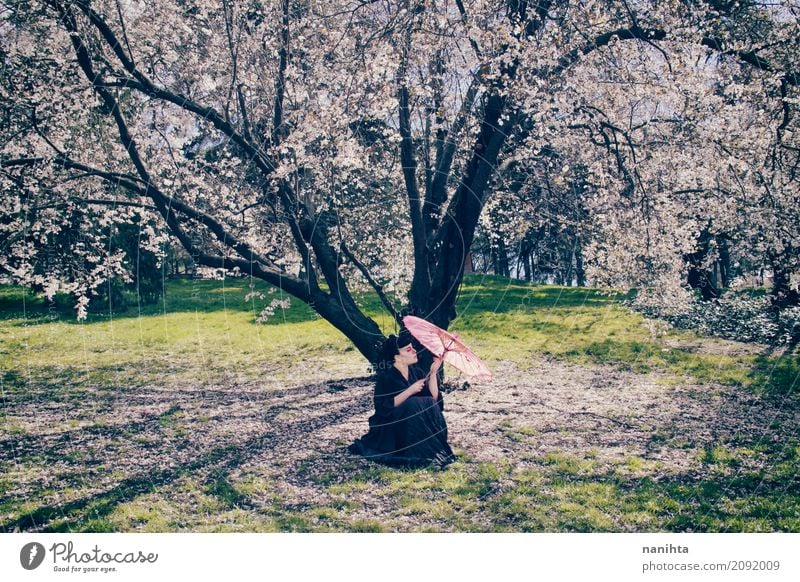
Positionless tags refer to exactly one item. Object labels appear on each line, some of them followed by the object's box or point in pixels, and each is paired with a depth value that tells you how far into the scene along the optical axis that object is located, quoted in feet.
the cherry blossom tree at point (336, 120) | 22.97
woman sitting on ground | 21.43
